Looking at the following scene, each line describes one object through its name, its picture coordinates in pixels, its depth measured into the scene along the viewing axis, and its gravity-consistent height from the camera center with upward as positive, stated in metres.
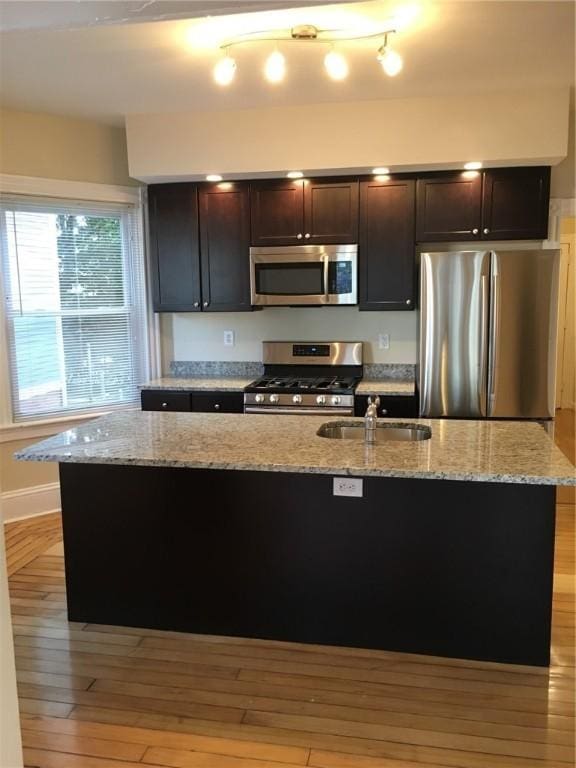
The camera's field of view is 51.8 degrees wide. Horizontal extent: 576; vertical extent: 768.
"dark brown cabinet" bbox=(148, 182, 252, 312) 4.29 +0.54
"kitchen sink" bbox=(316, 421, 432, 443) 2.79 -0.55
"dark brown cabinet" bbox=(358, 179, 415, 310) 4.06 +0.49
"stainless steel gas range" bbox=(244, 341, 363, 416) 4.03 -0.46
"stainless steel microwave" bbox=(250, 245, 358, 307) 4.14 +0.30
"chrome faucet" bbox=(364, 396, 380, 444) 2.57 -0.47
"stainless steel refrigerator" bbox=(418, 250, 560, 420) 3.74 -0.12
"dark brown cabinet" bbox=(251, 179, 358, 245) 4.12 +0.74
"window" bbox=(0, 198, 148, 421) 4.11 +0.12
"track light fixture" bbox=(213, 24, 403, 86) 2.66 +1.29
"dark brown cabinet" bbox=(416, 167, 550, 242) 3.91 +0.73
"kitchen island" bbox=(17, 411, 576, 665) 2.32 -0.91
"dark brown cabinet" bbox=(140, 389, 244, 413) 4.19 -0.58
